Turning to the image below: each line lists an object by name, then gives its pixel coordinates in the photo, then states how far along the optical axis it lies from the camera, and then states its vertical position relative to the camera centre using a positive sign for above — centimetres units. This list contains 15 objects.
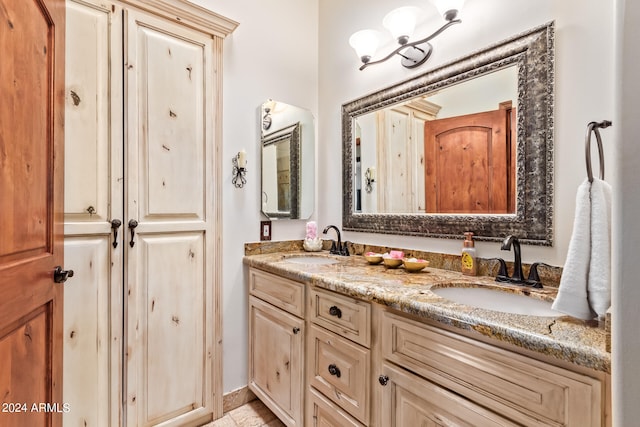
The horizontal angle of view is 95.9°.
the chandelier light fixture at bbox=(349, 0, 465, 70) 126 +89
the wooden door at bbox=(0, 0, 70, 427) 66 +1
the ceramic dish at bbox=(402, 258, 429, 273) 130 -24
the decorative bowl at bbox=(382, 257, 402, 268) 140 -24
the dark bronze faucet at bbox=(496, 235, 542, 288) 106 -23
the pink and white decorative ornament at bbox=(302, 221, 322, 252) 195 -19
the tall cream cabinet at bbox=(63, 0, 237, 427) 125 +0
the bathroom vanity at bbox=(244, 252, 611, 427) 63 -42
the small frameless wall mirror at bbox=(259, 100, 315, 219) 184 +35
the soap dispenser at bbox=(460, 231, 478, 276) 124 -20
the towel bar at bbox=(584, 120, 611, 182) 80 +21
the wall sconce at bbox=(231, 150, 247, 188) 169 +26
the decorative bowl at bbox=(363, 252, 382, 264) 150 -24
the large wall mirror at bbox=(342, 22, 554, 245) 110 +30
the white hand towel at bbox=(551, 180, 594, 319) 74 -15
